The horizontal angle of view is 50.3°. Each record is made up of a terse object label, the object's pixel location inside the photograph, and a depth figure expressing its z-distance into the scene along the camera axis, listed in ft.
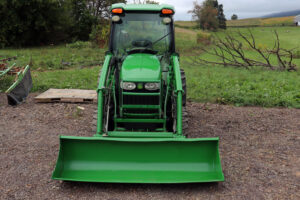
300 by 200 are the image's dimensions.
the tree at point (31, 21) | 74.95
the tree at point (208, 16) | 165.07
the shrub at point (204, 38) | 102.92
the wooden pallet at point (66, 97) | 25.86
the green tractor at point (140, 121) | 13.17
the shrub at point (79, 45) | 76.28
